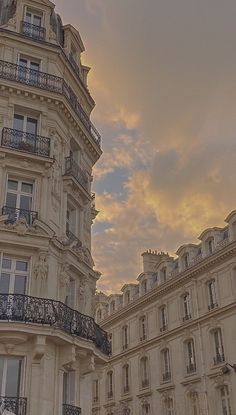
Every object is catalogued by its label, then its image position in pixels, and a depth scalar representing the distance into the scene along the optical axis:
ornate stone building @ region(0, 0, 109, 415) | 16.25
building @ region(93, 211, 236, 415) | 30.44
